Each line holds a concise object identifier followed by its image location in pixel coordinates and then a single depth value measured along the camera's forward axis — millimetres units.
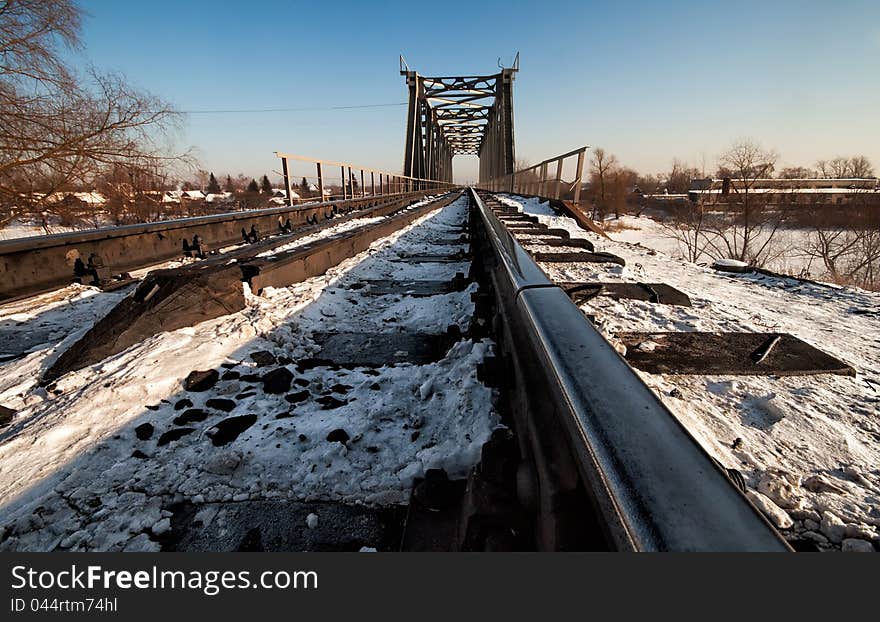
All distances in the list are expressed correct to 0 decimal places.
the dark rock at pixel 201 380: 1624
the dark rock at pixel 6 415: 1410
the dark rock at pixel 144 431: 1325
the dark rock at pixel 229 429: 1329
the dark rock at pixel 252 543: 956
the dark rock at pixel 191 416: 1416
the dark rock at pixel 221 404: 1521
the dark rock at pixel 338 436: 1324
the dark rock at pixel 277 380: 1652
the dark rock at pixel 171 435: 1315
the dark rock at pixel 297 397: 1593
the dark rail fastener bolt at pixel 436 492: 1038
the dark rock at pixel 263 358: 1877
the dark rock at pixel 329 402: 1553
